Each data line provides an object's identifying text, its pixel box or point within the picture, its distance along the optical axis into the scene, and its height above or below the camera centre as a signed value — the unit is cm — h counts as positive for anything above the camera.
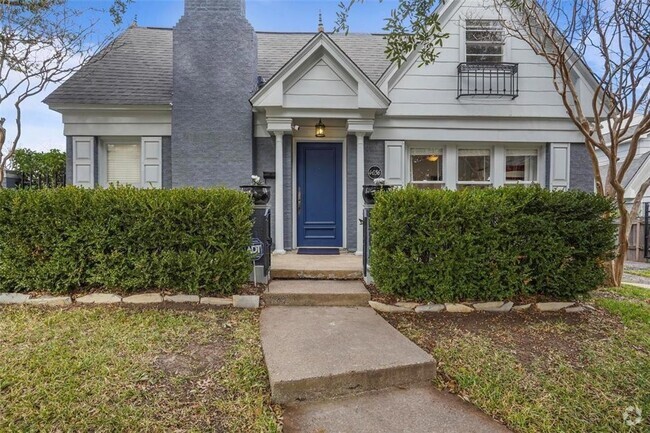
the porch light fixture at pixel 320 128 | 699 +169
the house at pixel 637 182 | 1023 +122
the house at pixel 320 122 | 675 +182
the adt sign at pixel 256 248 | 469 -52
